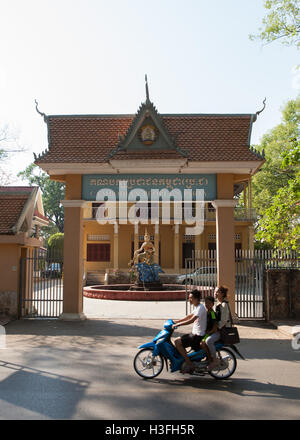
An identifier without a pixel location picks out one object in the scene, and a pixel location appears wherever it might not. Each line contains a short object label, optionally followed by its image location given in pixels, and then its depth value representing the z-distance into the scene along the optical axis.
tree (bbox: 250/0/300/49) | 12.20
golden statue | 21.50
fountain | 19.19
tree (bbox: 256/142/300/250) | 10.53
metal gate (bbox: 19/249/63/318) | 12.70
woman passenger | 6.45
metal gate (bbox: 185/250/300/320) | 12.21
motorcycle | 6.46
